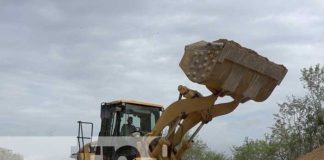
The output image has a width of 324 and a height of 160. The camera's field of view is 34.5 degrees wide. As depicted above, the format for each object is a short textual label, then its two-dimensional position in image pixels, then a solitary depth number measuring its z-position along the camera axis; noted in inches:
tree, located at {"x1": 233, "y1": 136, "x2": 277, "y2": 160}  1251.8
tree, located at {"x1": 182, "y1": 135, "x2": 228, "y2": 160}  1554.1
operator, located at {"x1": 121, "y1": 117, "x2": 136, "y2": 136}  372.8
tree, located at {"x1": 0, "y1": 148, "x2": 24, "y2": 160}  693.0
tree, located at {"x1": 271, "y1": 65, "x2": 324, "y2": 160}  993.5
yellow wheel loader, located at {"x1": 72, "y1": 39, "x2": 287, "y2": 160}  310.8
